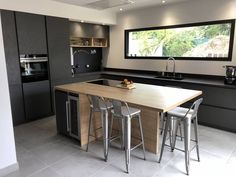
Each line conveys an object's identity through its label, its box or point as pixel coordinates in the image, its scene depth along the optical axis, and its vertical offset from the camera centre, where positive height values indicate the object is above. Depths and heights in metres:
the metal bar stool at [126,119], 2.33 -0.75
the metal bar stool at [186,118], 2.28 -0.76
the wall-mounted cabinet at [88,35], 4.97 +0.68
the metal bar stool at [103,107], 2.58 -0.67
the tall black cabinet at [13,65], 3.46 -0.09
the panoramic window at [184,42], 3.88 +0.39
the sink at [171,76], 4.34 -0.44
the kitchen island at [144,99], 2.25 -0.52
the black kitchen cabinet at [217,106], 3.40 -0.92
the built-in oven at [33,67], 3.82 -0.16
